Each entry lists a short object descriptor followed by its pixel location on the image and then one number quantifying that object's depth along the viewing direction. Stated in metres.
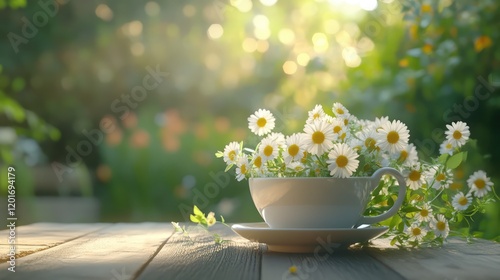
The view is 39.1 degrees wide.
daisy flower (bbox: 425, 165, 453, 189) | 1.36
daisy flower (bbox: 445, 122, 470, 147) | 1.35
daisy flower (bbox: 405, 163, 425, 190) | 1.32
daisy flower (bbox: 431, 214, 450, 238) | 1.32
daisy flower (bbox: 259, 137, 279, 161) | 1.22
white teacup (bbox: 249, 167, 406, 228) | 1.17
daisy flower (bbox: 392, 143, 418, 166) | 1.29
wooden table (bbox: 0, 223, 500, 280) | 0.97
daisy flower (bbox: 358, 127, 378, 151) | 1.25
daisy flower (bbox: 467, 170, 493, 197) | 1.41
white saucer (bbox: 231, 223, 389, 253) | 1.15
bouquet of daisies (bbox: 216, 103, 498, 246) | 1.18
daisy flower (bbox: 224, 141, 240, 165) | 1.29
